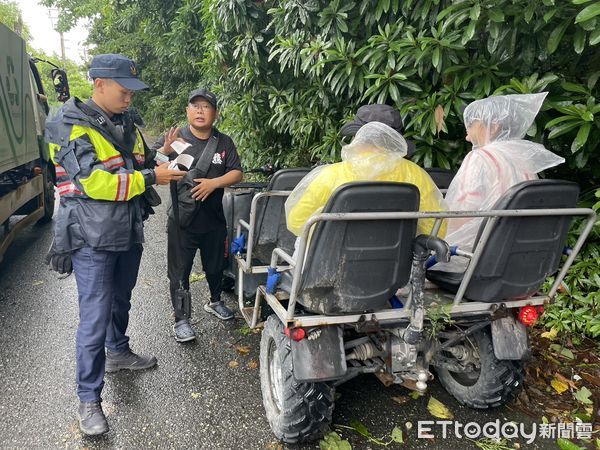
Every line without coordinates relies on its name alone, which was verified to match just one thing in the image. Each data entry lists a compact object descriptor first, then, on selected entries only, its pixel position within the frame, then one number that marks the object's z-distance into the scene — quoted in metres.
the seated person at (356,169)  2.11
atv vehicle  1.92
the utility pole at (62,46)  39.69
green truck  4.29
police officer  2.28
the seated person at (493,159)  2.41
